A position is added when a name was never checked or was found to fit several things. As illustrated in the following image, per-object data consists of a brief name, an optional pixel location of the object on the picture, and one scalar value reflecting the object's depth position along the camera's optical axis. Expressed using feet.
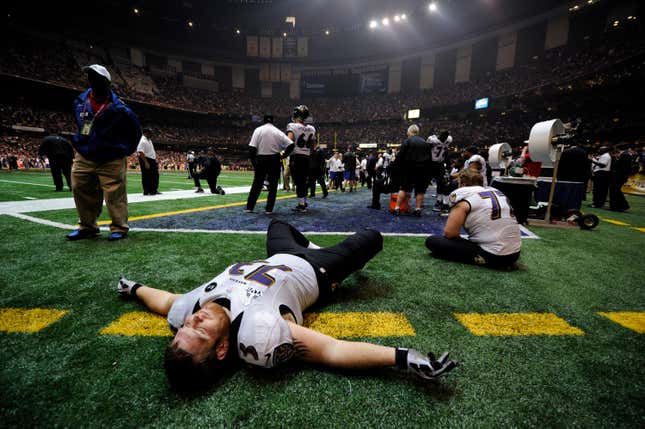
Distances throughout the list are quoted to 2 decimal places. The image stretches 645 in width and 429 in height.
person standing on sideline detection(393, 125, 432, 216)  17.08
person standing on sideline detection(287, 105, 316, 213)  17.35
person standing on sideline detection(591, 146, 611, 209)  24.83
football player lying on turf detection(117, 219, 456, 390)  3.61
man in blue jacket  9.54
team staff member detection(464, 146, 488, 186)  18.98
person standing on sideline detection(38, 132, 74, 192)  23.67
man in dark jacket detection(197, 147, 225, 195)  26.78
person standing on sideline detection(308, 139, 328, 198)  24.99
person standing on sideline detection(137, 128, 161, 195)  21.80
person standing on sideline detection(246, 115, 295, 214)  15.71
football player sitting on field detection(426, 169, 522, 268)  8.32
